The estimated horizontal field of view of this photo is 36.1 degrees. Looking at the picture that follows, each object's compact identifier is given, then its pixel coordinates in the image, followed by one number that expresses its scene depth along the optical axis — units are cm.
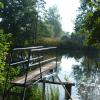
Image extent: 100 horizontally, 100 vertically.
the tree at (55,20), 4963
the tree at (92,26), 427
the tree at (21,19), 2328
